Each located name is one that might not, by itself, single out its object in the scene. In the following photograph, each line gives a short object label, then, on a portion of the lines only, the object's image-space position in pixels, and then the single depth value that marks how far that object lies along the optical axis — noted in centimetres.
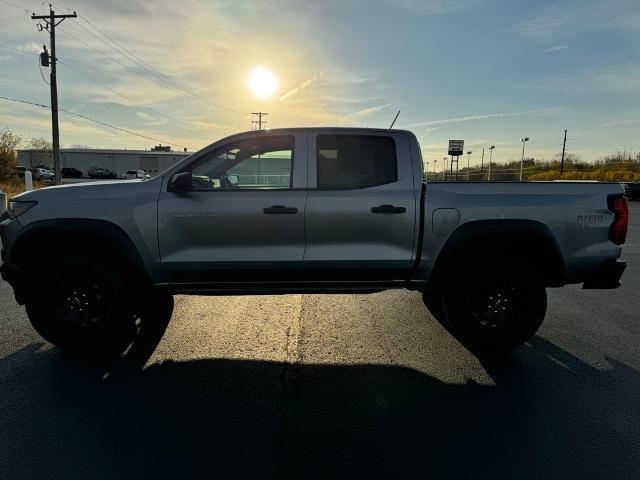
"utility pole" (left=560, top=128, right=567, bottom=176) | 5404
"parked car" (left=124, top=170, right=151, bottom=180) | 4983
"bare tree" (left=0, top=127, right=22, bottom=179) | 2986
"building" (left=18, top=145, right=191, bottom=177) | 6968
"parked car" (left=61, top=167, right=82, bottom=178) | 5856
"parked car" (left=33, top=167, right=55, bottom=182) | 4708
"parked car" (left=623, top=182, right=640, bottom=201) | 3027
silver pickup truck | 378
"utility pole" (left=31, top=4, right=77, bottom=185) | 2495
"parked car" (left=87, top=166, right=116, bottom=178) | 5834
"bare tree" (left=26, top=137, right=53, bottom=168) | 6881
